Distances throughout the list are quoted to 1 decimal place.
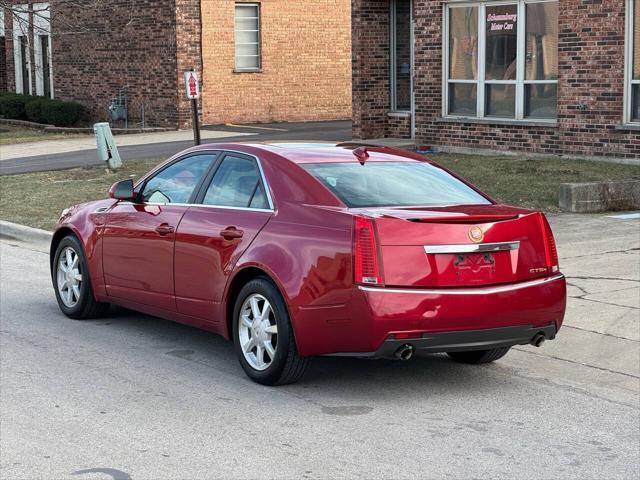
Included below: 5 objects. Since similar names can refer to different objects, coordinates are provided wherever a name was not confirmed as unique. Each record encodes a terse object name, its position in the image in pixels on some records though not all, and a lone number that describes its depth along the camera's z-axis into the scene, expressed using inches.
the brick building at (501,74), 759.1
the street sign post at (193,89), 687.7
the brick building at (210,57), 1248.2
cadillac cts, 271.7
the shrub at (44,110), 1348.4
